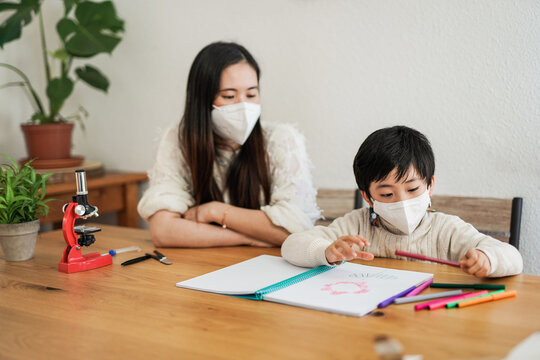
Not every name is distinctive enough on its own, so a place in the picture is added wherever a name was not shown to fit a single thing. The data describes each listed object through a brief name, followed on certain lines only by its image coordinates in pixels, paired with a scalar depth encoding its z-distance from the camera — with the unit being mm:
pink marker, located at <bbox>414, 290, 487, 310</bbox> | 855
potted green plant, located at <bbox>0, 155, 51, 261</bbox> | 1257
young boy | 1104
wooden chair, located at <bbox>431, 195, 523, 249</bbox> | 1587
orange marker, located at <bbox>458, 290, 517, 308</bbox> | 865
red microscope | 1177
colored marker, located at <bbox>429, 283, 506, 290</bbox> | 931
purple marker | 868
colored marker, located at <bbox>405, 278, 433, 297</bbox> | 928
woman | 1444
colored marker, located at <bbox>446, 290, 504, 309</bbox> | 861
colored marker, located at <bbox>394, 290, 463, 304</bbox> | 885
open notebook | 893
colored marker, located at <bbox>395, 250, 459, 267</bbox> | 998
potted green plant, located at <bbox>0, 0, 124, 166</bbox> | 2223
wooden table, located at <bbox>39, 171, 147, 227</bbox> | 2124
